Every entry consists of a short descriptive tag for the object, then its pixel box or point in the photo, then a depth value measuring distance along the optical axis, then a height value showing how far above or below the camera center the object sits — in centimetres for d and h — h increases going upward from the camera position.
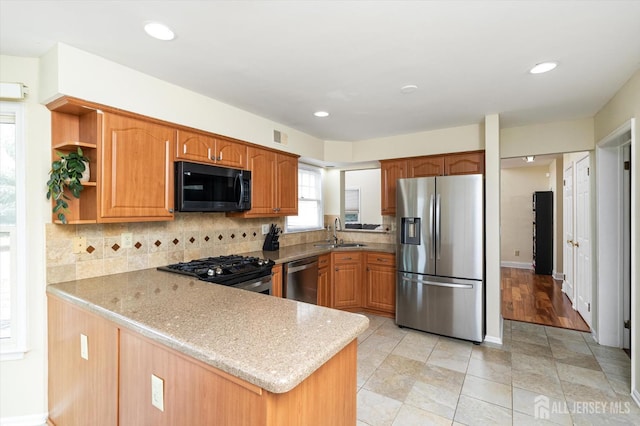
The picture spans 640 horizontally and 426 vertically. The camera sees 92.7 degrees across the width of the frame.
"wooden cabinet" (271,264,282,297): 294 -67
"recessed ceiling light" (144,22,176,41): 167 +103
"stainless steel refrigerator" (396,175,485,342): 318 -48
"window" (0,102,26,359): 196 -27
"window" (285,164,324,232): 445 +16
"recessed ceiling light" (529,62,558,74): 212 +102
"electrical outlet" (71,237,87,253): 209 -21
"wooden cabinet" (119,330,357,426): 94 -64
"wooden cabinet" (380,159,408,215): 409 +44
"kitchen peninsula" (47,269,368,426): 96 -55
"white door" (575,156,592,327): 357 -36
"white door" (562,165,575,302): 455 -38
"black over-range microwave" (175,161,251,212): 241 +21
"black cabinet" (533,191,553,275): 637 -47
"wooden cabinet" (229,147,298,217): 317 +33
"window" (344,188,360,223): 794 +21
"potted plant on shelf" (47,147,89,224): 189 +22
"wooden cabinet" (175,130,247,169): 249 +56
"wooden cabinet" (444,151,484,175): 360 +58
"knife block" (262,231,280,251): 363 -36
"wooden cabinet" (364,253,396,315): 394 -93
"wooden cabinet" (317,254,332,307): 378 -87
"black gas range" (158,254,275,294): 228 -46
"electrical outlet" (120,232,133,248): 235 -21
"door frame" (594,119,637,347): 303 -33
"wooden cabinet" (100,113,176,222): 203 +31
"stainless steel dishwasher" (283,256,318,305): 316 -74
